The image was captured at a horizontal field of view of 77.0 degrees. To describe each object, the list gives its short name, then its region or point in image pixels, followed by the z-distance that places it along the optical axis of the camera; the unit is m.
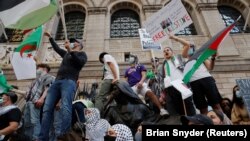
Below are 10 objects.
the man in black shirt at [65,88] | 2.47
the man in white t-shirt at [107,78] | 3.31
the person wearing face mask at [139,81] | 3.42
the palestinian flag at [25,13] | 3.39
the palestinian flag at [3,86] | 3.39
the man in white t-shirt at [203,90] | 2.88
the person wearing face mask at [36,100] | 3.00
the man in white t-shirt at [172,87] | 2.83
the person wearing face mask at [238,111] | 3.08
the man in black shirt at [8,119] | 2.69
